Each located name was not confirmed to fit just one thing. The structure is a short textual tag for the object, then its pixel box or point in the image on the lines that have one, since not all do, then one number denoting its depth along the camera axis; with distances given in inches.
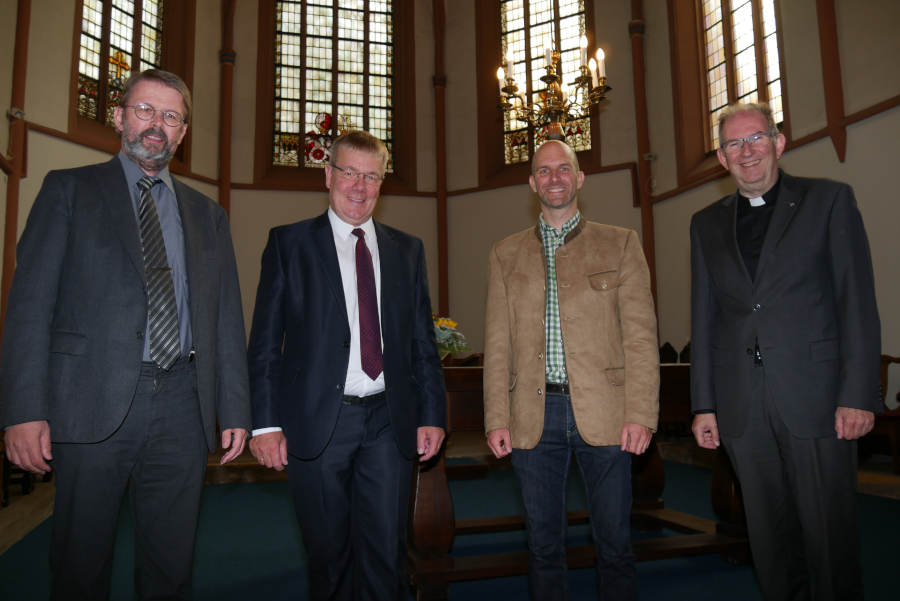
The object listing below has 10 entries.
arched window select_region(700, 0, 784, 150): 291.6
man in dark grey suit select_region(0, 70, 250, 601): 56.2
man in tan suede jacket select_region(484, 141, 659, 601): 74.5
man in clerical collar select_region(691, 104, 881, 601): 68.1
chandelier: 201.0
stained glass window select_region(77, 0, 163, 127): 308.8
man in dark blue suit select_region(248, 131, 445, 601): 68.8
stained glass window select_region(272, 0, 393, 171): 394.9
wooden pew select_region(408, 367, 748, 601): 103.5
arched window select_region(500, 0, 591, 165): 377.7
